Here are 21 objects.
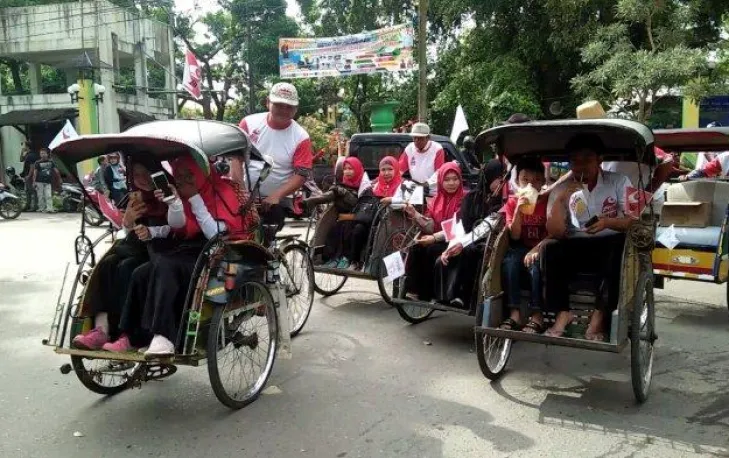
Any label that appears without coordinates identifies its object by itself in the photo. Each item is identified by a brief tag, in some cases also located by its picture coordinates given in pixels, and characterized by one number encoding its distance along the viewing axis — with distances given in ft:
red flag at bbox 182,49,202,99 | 65.00
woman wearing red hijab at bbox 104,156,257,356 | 12.39
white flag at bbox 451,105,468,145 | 36.60
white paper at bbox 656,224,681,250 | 20.71
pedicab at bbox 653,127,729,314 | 20.17
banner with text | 58.70
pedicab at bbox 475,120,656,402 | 13.47
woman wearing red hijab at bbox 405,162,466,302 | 18.69
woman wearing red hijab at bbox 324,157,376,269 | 23.00
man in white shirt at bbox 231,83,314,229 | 17.69
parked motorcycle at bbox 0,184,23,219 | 54.44
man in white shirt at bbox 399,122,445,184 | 24.75
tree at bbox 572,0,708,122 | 35.99
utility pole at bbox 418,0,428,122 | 47.52
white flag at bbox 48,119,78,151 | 40.27
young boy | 14.92
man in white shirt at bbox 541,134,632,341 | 14.47
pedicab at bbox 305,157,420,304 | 21.63
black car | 29.27
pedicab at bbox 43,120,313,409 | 12.42
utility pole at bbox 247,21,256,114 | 76.55
